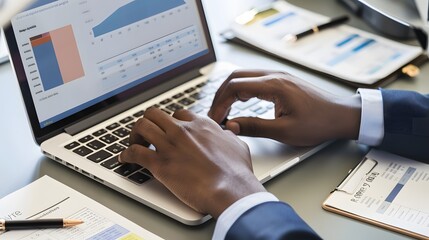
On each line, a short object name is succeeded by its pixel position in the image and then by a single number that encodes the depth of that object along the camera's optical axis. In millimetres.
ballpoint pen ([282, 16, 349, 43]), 1686
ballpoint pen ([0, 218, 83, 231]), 1173
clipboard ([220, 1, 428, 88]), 1562
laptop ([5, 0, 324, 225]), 1295
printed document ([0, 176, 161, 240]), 1169
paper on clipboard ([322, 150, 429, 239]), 1200
